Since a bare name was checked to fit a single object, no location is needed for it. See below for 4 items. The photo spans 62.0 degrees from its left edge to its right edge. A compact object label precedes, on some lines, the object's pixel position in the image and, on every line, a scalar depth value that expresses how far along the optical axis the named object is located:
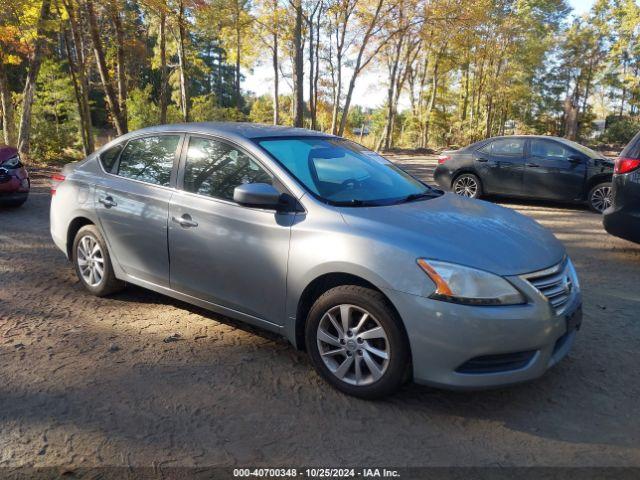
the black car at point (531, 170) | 9.87
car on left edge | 8.28
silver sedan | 2.94
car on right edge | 5.88
